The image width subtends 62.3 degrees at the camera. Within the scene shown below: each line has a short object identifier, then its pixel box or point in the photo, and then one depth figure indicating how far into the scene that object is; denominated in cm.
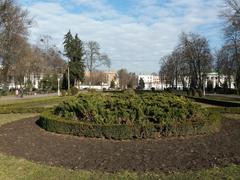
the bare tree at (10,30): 2711
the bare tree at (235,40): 2179
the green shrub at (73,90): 3117
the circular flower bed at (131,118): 670
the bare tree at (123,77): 7412
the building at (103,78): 7329
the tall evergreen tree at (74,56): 4813
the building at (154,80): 6590
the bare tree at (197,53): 3971
